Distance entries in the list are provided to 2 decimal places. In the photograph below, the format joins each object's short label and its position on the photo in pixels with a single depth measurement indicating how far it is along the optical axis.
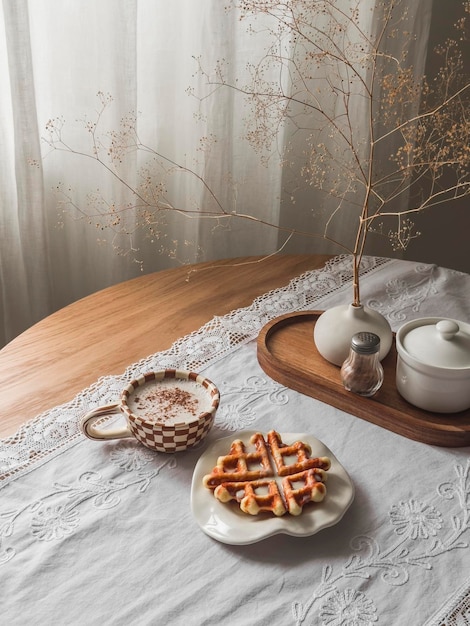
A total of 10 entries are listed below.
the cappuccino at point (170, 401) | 1.09
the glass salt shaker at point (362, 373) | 1.19
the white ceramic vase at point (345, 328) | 1.27
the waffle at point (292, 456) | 1.01
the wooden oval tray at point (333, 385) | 1.13
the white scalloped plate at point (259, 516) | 0.93
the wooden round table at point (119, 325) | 1.26
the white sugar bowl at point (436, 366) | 1.12
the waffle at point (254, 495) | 0.94
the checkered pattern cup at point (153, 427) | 1.05
